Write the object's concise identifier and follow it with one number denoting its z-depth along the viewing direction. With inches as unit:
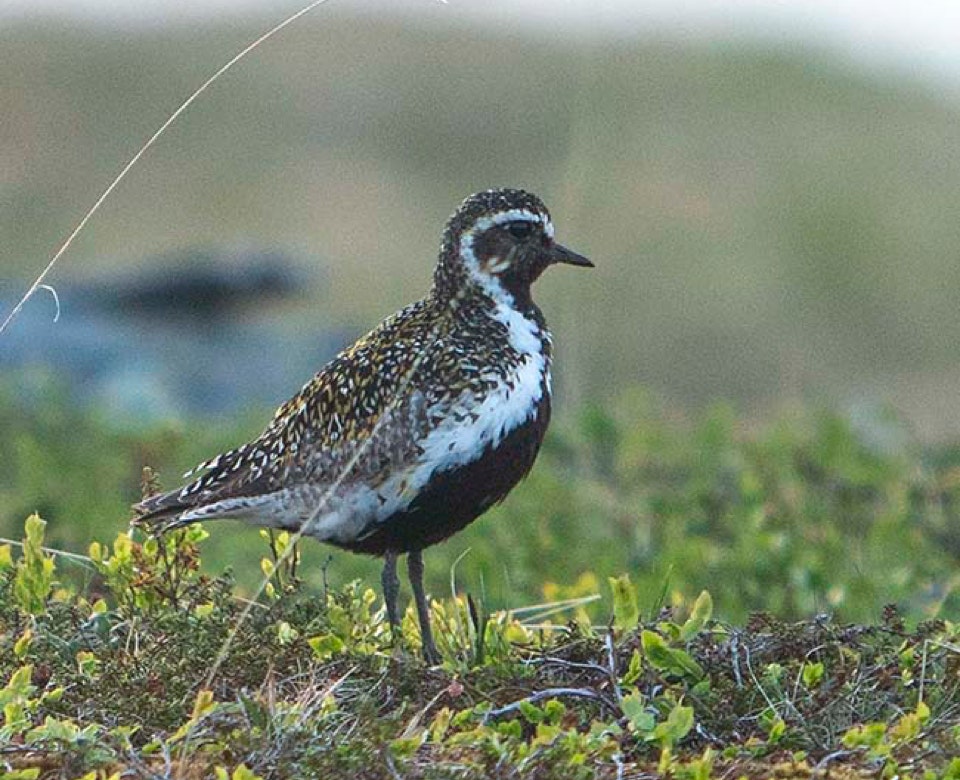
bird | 449.1
